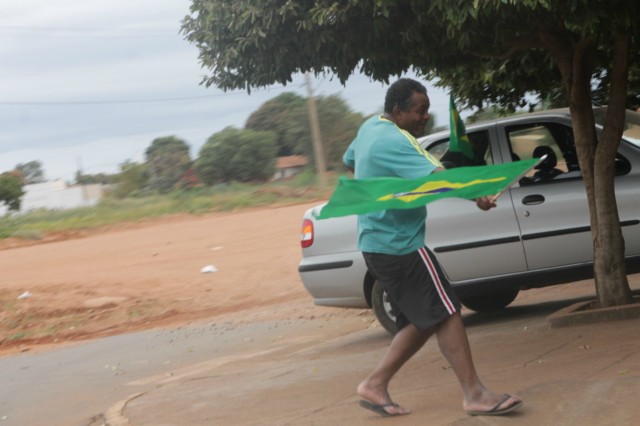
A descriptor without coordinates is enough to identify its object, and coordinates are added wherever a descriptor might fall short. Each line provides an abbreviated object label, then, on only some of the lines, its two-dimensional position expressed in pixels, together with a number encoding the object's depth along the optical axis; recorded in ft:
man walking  17.85
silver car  29.55
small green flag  23.82
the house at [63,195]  248.11
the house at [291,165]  230.27
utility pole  150.00
